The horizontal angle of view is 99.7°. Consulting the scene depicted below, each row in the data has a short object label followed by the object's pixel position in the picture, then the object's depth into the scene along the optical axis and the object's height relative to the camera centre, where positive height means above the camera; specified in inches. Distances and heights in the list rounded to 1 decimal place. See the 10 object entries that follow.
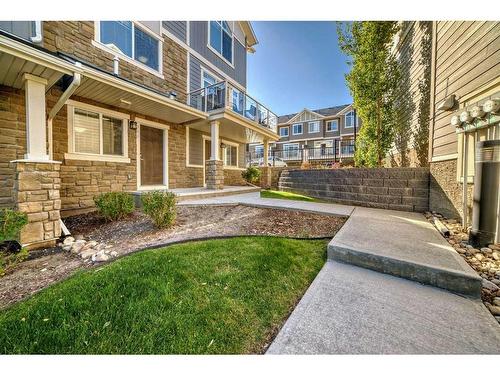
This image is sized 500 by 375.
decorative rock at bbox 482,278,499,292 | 81.4 -40.6
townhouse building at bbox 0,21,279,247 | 136.4 +72.9
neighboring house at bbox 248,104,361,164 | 823.7 +247.9
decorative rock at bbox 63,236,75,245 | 139.9 -41.3
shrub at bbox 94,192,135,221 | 179.3 -21.8
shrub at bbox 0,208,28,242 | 110.7 -23.8
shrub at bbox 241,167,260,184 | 411.2 +13.0
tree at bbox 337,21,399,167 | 264.4 +133.9
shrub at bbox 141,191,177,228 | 152.6 -21.1
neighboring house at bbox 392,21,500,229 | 125.3 +56.8
